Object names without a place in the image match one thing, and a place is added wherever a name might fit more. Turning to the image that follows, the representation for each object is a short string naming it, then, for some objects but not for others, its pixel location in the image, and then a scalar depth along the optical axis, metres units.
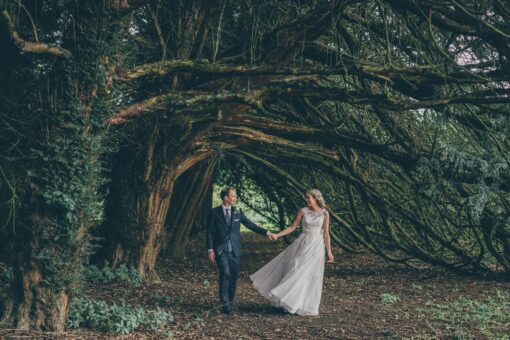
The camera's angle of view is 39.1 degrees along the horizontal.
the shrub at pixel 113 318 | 7.71
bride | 9.20
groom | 9.15
